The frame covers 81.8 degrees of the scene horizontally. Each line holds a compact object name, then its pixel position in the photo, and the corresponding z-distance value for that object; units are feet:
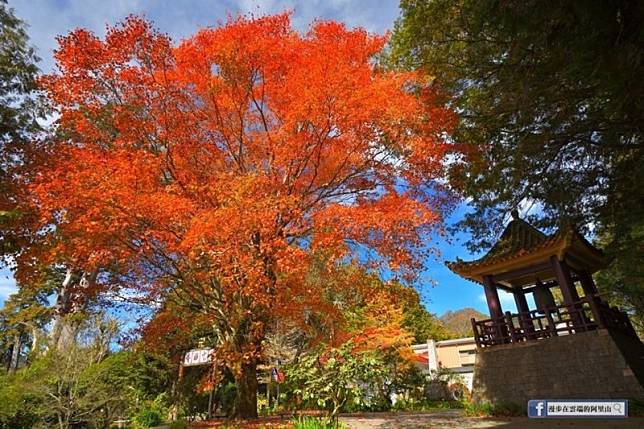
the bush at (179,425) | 36.09
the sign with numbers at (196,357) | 49.40
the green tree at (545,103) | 15.05
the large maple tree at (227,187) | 23.98
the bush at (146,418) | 48.23
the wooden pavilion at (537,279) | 34.19
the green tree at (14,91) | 30.30
